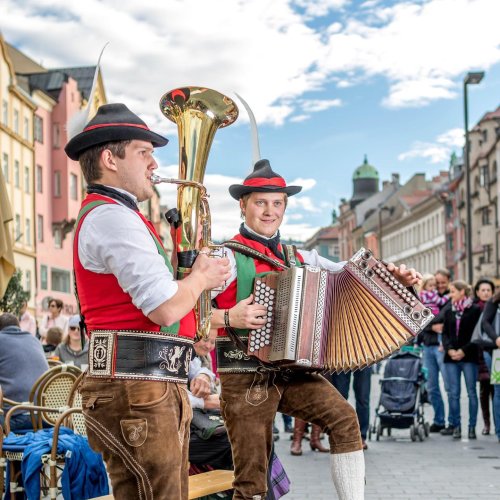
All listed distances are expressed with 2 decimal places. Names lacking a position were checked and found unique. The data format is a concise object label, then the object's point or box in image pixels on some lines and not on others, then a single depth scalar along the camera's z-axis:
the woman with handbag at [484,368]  12.74
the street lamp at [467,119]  25.17
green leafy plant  33.28
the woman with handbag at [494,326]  11.55
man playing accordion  5.13
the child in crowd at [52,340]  14.00
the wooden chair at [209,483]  5.19
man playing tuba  3.49
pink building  53.58
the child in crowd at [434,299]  12.97
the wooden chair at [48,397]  6.89
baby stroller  12.17
